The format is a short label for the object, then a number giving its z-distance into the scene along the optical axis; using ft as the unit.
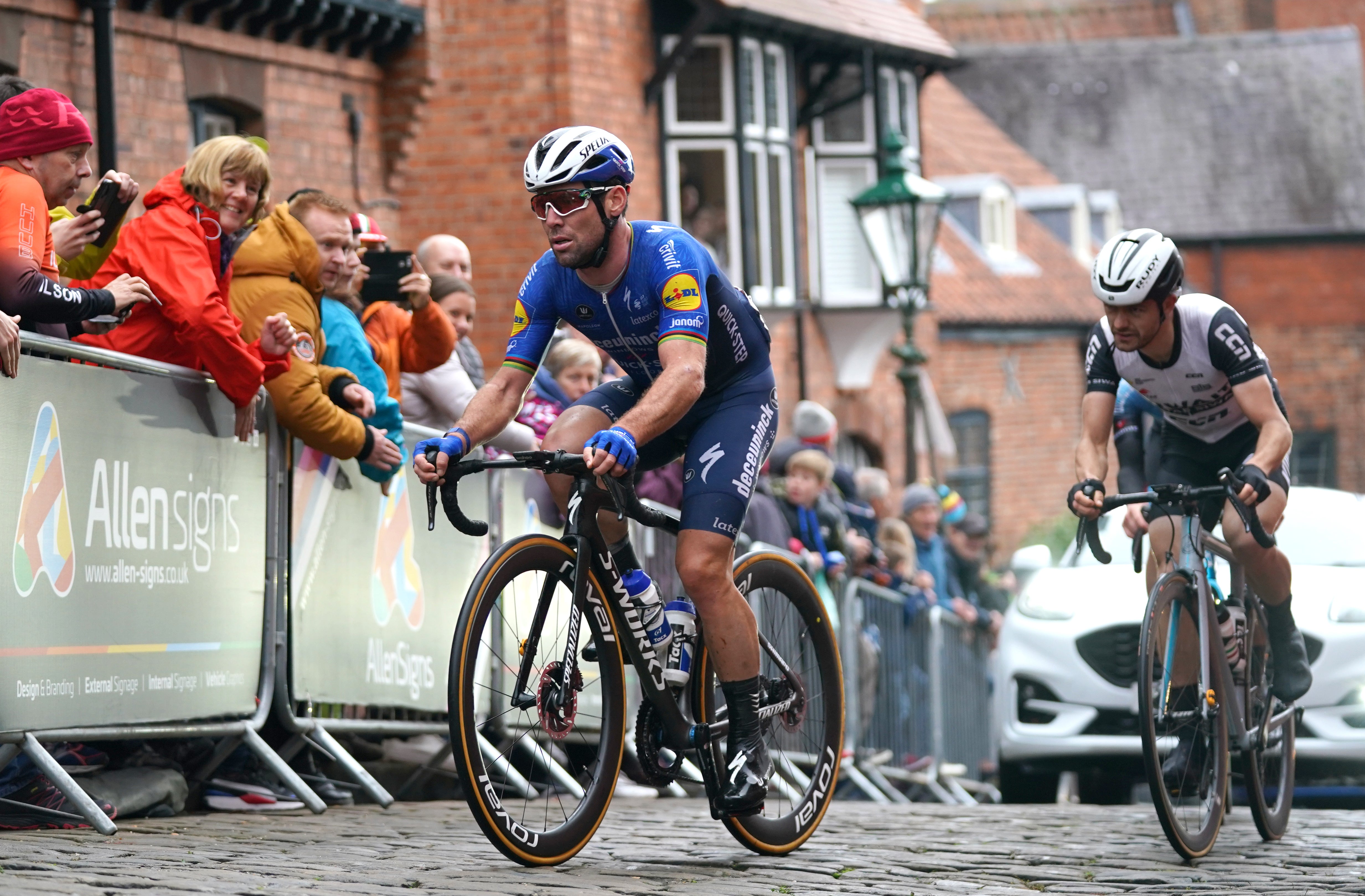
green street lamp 60.70
